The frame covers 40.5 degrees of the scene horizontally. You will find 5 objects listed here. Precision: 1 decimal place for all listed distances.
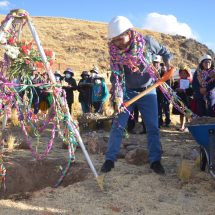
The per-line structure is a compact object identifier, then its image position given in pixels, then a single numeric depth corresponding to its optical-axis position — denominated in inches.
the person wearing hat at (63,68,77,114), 289.1
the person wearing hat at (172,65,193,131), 246.6
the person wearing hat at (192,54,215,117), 200.7
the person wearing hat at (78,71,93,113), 287.3
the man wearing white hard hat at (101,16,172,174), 138.7
